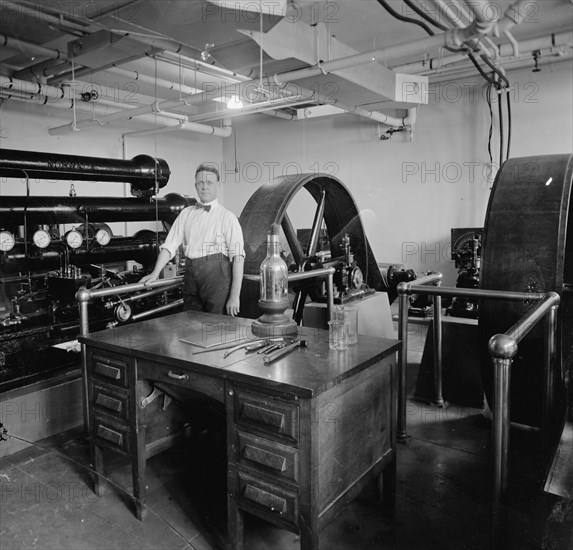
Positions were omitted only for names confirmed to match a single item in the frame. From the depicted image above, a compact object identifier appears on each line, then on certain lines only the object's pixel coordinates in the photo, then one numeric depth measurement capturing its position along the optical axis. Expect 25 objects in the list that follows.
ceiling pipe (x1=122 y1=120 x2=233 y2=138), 5.95
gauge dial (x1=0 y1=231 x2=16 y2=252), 2.74
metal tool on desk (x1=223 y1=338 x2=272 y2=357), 1.73
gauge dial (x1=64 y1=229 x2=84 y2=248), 3.03
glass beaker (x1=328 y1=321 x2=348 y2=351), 1.73
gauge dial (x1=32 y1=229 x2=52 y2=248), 2.91
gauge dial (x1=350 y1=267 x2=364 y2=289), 3.71
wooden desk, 1.43
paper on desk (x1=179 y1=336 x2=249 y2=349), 1.80
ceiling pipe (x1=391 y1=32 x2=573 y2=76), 4.55
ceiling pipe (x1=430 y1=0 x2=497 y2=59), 2.92
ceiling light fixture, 4.68
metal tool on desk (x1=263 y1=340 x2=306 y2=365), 1.61
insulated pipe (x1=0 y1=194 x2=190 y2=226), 3.01
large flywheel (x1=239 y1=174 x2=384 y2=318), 3.12
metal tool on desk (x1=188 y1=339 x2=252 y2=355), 1.73
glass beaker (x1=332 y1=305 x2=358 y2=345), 1.73
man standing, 2.79
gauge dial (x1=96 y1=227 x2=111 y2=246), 3.30
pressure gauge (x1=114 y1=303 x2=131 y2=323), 2.90
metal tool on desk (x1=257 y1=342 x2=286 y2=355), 1.71
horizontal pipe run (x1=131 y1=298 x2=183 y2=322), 3.15
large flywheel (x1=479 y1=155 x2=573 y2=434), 2.14
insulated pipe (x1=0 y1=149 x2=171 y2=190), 3.11
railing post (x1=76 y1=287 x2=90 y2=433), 2.20
